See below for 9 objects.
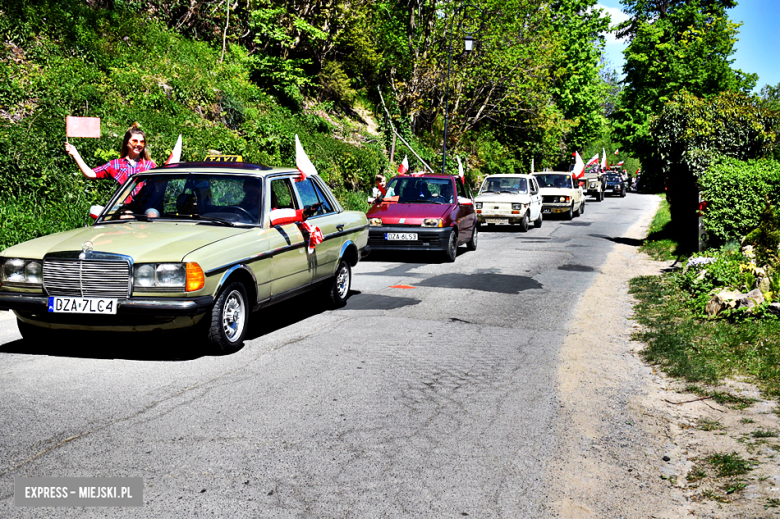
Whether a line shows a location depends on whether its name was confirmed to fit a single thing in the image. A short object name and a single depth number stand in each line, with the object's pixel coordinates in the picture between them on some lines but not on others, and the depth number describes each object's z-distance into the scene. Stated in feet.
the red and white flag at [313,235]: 26.08
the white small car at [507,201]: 71.77
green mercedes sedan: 19.53
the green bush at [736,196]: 38.96
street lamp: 118.84
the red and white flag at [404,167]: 64.90
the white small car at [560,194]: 92.63
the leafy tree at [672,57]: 137.69
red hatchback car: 45.93
